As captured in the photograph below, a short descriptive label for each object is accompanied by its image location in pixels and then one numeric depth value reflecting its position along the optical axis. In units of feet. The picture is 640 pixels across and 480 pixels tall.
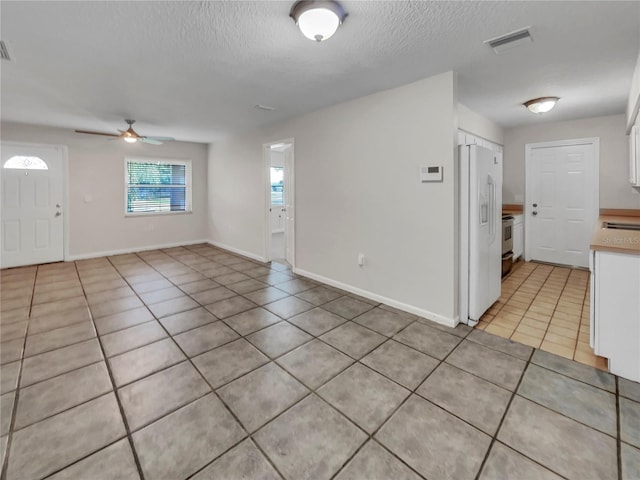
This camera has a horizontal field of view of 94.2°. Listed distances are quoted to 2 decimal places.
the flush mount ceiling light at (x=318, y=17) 5.72
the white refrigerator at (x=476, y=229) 9.21
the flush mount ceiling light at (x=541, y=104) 11.53
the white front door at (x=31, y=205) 16.11
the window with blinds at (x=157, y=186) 20.56
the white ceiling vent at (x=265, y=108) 12.80
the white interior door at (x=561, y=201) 15.26
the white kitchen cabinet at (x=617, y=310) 6.67
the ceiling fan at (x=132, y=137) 14.71
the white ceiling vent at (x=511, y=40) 6.92
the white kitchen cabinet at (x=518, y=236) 16.46
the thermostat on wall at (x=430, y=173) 9.29
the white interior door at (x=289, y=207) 15.62
